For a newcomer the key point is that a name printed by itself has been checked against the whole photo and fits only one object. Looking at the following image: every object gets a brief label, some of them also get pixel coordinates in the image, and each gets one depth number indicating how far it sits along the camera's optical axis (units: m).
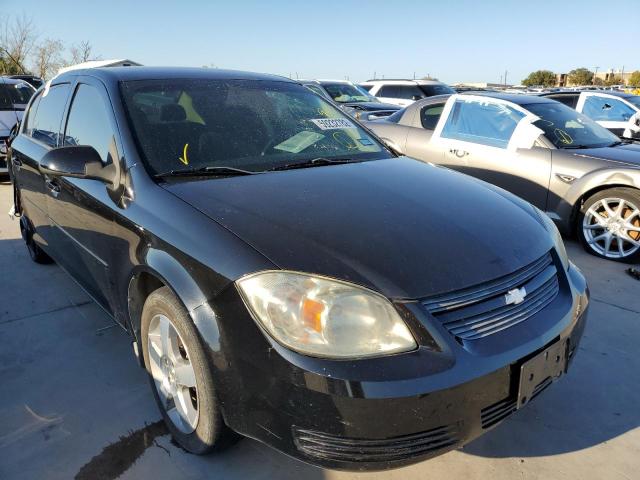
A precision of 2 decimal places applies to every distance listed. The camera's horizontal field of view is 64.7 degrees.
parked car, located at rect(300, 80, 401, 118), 11.80
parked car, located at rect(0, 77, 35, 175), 7.55
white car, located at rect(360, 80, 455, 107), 13.52
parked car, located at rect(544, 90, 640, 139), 8.50
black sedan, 1.59
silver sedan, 4.60
